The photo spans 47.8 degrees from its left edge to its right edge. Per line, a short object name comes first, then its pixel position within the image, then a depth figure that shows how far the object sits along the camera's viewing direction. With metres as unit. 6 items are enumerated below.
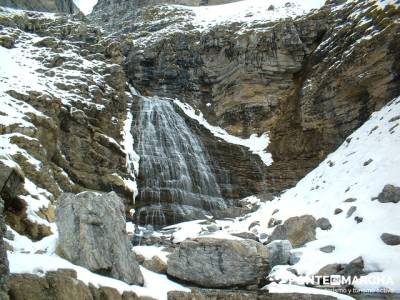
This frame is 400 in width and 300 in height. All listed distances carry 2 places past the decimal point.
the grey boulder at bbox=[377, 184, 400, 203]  16.52
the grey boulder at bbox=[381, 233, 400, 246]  14.47
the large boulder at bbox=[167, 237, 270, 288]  13.50
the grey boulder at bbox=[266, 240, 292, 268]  16.11
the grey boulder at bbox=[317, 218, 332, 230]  18.47
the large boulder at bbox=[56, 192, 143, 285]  11.30
